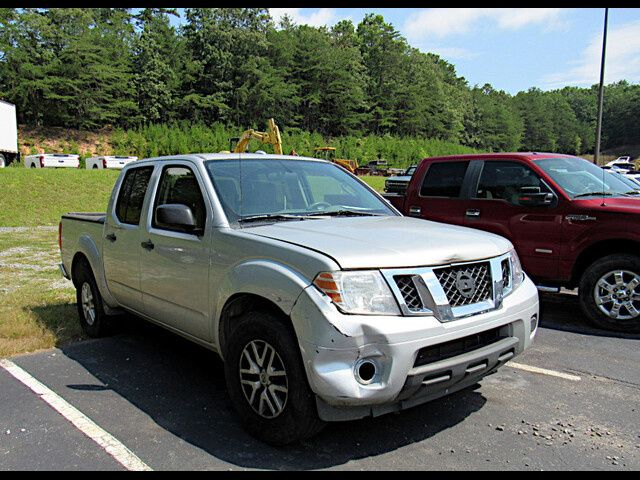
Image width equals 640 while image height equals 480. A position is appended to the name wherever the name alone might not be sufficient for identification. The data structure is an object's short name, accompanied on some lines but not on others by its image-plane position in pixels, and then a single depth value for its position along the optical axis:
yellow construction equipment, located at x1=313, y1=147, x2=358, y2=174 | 41.99
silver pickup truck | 2.88
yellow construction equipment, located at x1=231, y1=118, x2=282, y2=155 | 24.72
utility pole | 16.79
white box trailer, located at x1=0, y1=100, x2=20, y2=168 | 30.75
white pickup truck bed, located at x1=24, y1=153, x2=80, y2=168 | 38.47
